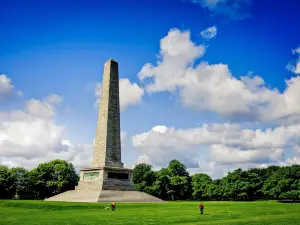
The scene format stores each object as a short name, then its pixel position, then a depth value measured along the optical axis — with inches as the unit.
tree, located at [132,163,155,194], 2856.8
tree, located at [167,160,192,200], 2805.1
